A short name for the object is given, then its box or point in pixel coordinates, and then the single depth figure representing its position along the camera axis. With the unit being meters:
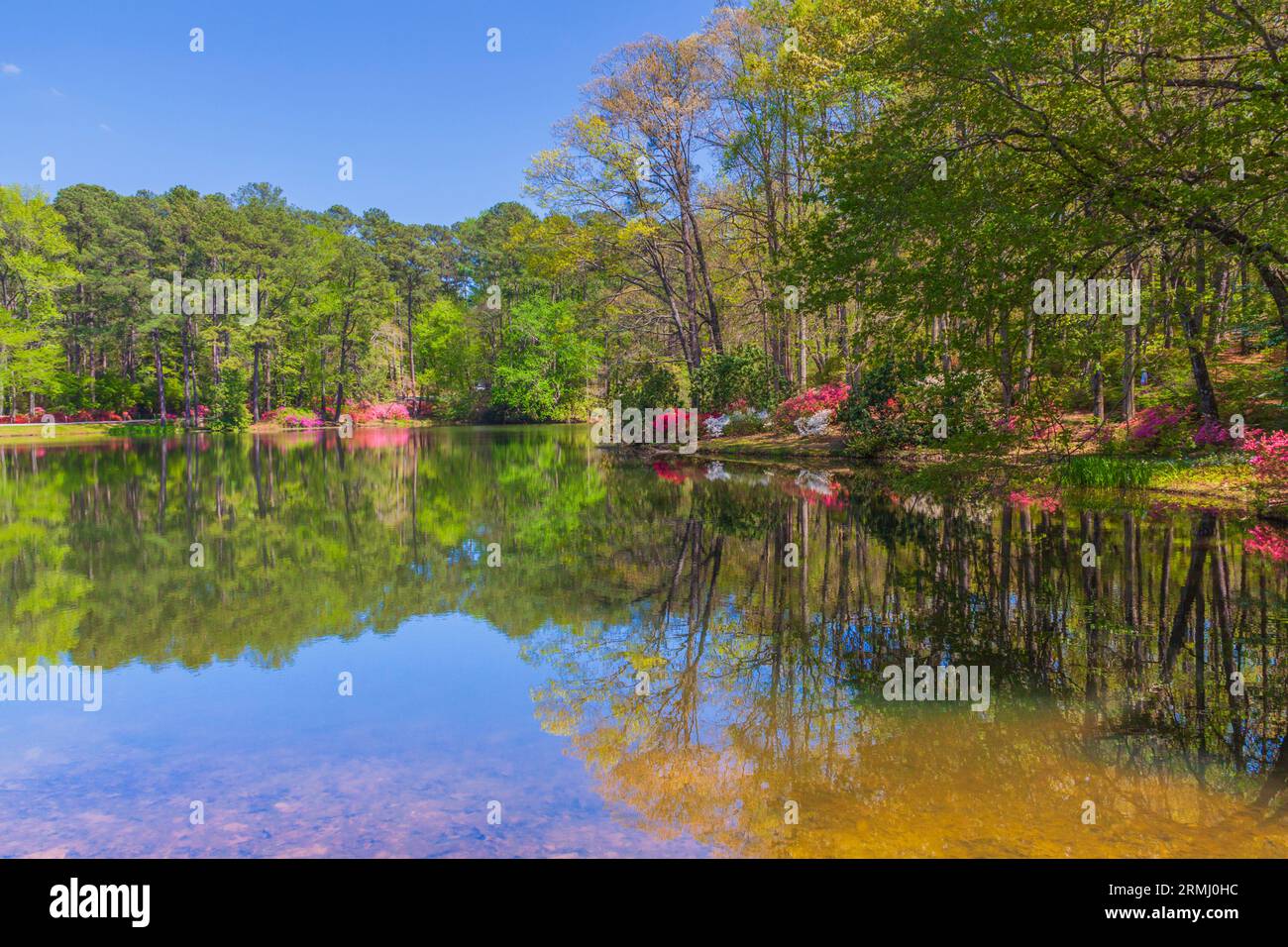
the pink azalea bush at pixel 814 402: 27.27
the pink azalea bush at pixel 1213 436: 17.53
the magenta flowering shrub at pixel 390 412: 67.38
